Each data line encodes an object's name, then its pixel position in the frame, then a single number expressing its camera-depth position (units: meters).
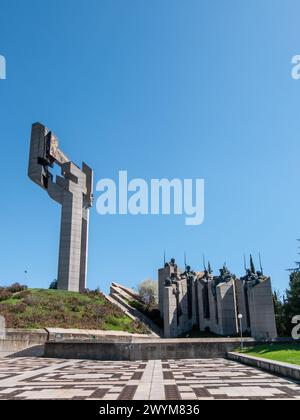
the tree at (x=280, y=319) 30.91
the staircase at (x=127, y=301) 38.96
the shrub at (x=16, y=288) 37.12
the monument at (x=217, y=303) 29.52
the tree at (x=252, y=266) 34.44
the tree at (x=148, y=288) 62.80
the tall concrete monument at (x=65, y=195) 42.16
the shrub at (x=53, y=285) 51.75
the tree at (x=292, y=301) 26.20
